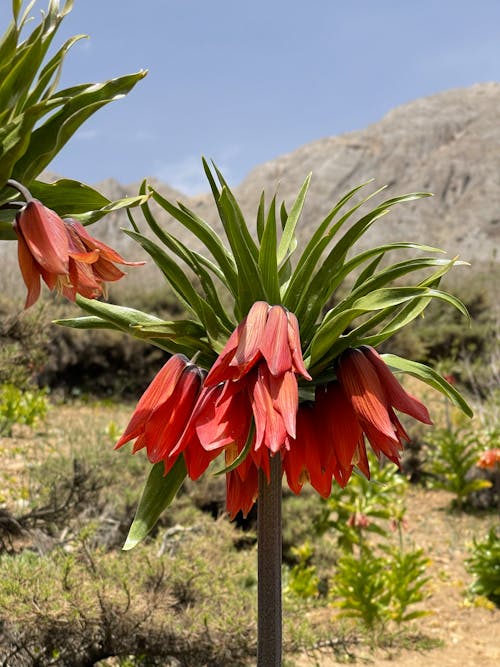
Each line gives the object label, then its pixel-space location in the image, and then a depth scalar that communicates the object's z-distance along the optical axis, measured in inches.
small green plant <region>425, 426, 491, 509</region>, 312.2
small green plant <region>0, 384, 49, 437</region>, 294.8
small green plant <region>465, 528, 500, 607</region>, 222.4
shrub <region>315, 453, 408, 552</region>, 216.4
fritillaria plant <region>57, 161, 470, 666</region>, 51.9
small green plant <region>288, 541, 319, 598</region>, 203.6
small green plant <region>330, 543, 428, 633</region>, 187.0
